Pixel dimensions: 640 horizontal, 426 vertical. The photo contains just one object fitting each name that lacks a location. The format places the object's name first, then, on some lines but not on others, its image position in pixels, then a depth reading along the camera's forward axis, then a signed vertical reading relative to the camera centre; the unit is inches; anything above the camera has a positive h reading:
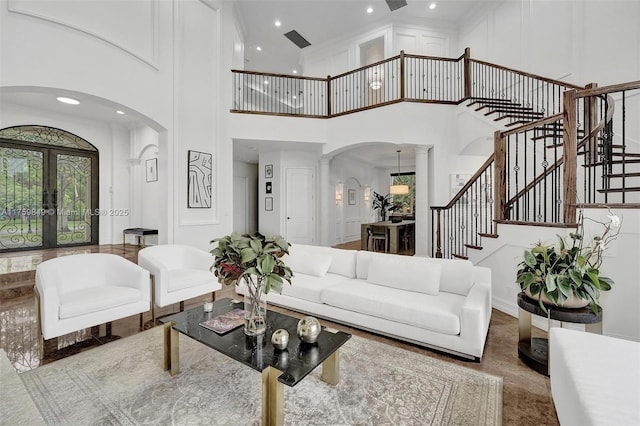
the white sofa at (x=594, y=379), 40.4 -28.9
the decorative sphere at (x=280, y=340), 68.5 -32.3
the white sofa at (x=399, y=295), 90.6 -33.7
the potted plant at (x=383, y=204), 404.8 +6.6
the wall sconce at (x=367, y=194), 408.5 +21.6
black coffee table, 58.7 -34.6
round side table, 78.5 -37.4
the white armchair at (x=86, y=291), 90.5 -31.2
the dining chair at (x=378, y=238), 268.8 -29.1
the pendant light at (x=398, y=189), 316.8 +22.2
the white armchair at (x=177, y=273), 119.4 -30.3
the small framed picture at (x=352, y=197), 372.2 +15.8
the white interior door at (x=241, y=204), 364.2 +6.9
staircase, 104.0 +22.0
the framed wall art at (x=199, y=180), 192.9 +20.7
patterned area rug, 65.8 -48.9
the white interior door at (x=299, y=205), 298.7 +4.2
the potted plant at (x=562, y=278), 77.9 -20.2
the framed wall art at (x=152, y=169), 273.0 +39.8
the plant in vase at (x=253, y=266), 72.3 -15.2
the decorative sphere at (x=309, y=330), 71.4 -31.3
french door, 222.8 +11.4
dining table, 263.7 -23.9
